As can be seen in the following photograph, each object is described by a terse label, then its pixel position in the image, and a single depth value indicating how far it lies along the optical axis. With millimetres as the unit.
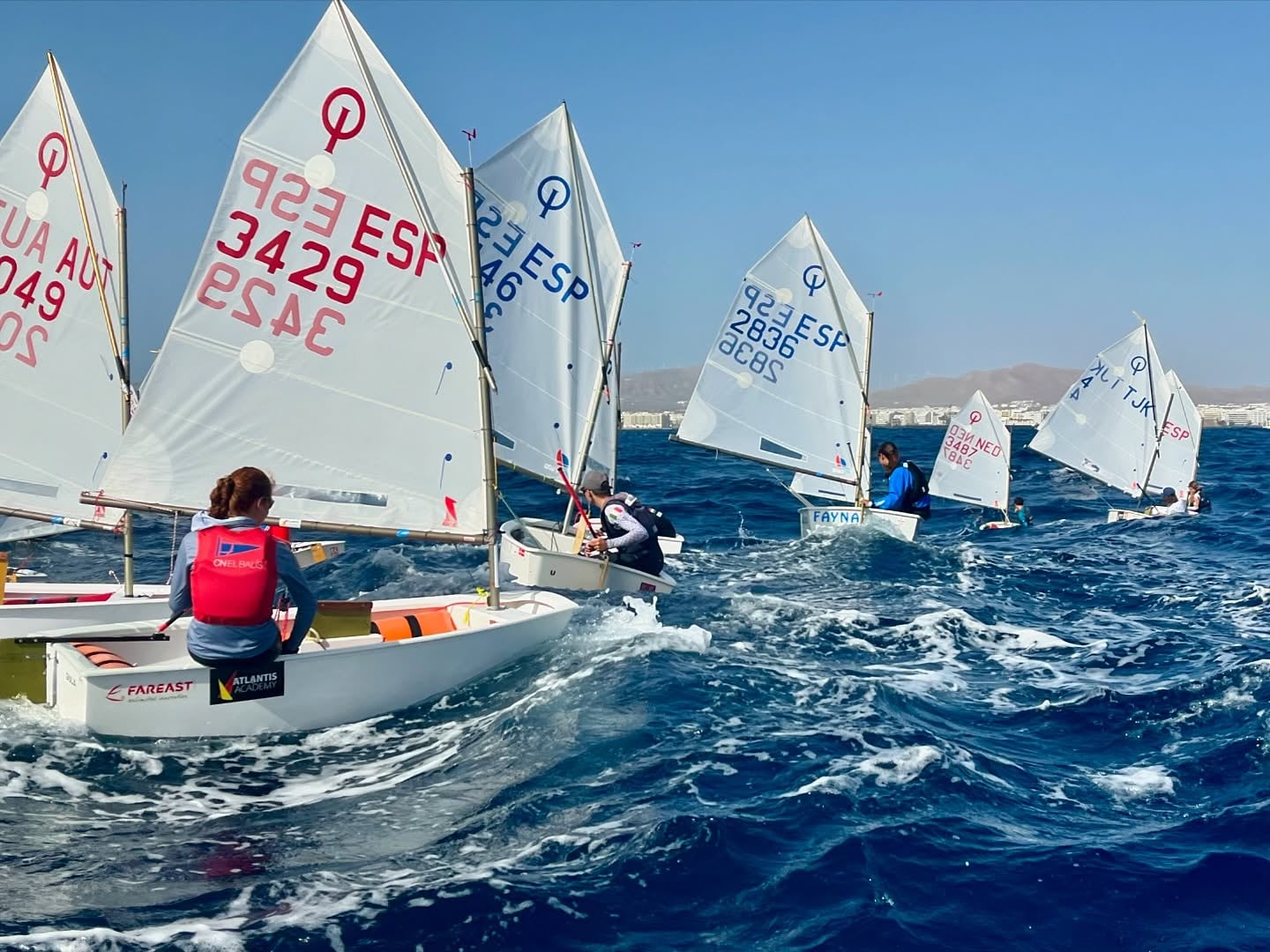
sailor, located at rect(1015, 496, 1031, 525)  27312
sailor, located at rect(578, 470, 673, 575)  14234
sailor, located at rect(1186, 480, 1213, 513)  28547
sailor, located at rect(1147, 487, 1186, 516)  28047
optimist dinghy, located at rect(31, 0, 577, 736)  10180
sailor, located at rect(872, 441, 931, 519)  21672
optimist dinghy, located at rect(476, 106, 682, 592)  15969
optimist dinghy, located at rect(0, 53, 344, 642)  12344
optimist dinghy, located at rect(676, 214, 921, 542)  22594
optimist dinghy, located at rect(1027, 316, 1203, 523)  32469
